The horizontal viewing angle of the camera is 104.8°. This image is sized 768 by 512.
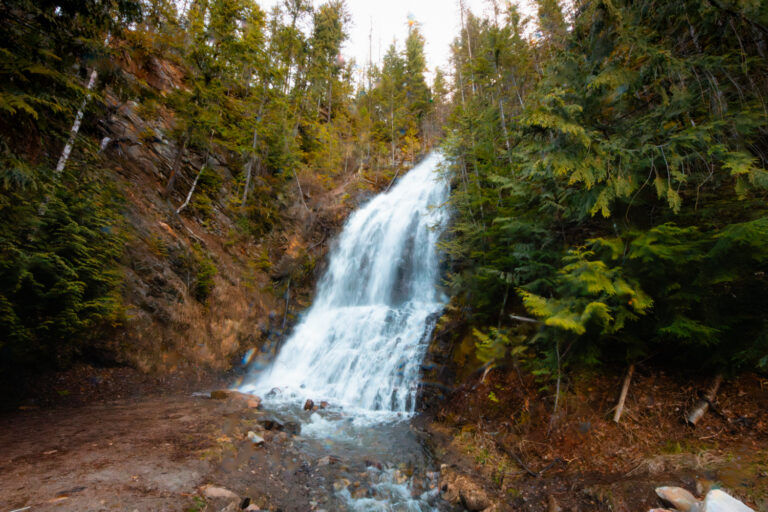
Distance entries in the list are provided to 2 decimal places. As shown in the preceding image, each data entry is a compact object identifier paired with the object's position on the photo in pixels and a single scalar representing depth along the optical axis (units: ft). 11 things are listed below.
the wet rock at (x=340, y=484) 15.46
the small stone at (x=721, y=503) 7.98
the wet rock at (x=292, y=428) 21.45
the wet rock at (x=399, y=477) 16.63
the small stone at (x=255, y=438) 17.95
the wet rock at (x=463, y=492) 13.60
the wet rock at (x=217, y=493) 11.72
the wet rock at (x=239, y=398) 25.54
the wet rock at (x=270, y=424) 21.02
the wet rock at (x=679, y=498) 9.25
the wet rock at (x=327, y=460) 17.54
